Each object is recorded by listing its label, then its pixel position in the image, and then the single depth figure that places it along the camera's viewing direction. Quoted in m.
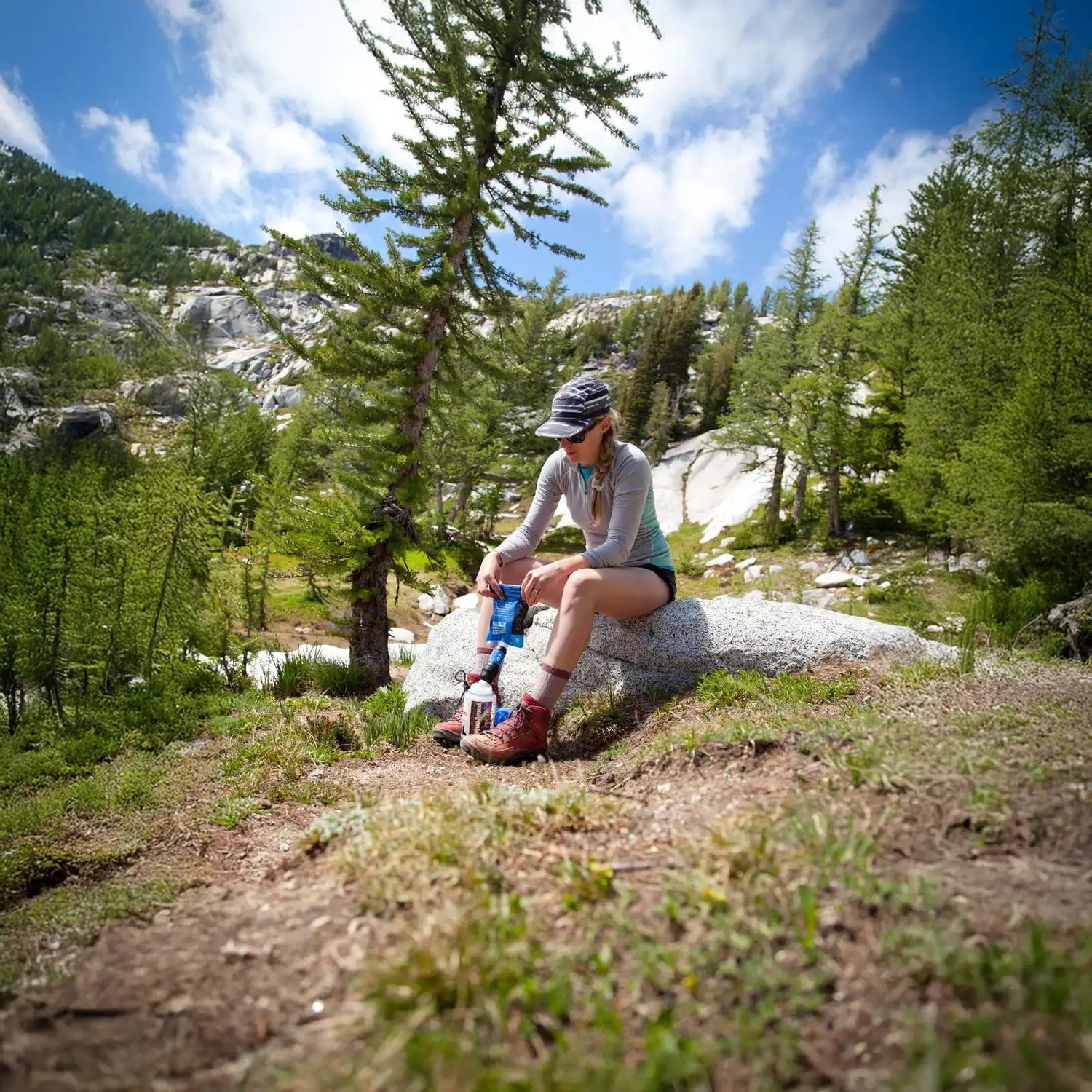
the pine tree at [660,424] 51.50
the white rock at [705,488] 35.19
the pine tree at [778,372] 28.08
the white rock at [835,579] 18.95
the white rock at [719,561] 26.77
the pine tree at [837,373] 23.91
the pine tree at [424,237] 6.68
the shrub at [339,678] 7.13
